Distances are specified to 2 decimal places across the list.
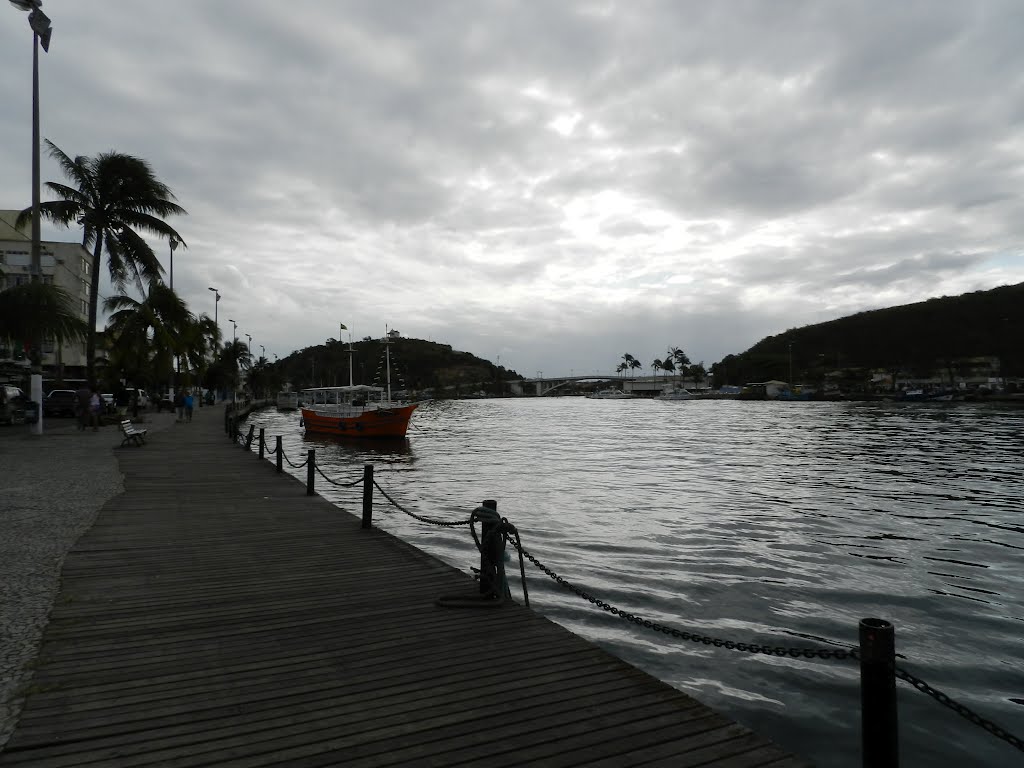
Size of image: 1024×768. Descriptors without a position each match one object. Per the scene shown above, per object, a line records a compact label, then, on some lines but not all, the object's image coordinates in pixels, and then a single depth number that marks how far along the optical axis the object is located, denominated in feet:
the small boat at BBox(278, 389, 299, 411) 293.43
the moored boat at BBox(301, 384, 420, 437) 127.75
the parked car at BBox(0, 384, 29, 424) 96.34
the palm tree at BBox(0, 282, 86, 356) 66.18
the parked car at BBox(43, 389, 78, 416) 117.50
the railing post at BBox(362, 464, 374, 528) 32.53
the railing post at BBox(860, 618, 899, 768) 10.01
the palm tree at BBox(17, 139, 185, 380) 94.94
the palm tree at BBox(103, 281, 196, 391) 127.44
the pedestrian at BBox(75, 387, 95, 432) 91.20
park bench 70.79
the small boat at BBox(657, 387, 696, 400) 536.01
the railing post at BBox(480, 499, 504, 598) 20.33
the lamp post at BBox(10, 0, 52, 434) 69.92
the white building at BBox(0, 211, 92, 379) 198.39
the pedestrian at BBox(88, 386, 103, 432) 93.25
